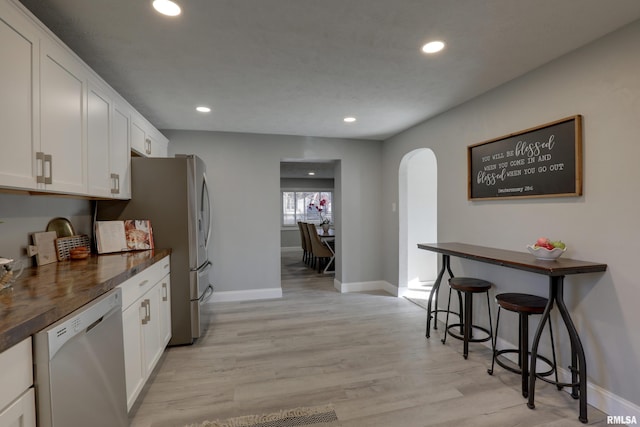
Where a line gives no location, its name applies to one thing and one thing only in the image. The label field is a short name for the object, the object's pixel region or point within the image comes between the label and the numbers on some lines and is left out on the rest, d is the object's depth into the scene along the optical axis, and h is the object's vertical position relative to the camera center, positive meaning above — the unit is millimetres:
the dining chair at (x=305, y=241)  6714 -677
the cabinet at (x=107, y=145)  2046 +499
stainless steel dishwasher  1023 -615
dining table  5977 -590
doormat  1826 -1264
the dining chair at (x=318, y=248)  5930 -721
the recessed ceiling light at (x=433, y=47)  1938 +1061
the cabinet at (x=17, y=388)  876 -530
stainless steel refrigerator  2730 -20
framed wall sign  2082 +367
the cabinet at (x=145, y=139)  2850 +768
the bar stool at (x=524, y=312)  2016 -673
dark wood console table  1811 -546
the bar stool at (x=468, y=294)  2561 -725
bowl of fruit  1985 -259
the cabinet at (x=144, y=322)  1809 -764
